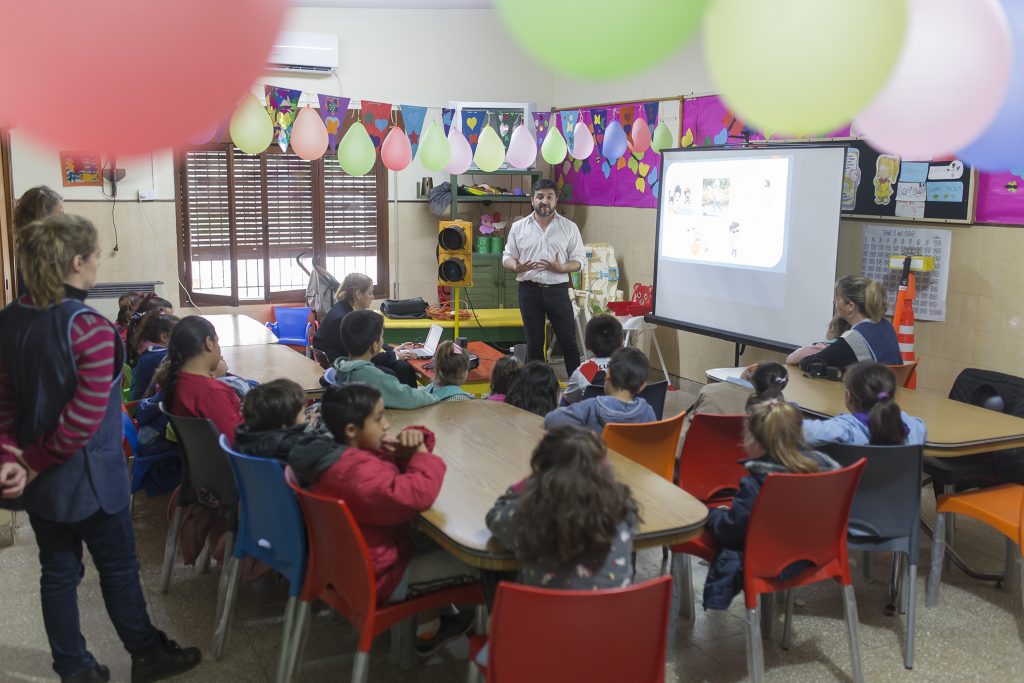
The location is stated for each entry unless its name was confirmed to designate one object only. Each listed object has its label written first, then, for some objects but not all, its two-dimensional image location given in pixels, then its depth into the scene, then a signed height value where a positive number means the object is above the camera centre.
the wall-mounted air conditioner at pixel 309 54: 7.74 +1.29
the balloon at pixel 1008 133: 2.26 +0.24
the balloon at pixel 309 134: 5.39 +0.43
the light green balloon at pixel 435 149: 5.61 +0.37
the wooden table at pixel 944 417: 3.13 -0.72
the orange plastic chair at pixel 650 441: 3.05 -0.75
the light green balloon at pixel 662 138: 6.43 +0.54
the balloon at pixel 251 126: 4.91 +0.43
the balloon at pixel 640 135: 6.58 +0.57
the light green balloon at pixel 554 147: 6.40 +0.46
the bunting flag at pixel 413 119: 6.79 +0.67
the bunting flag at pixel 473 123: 7.86 +0.75
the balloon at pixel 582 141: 6.68 +0.53
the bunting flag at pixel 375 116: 6.98 +0.72
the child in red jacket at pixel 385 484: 2.29 -0.68
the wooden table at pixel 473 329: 7.36 -0.94
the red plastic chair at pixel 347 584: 2.23 -0.95
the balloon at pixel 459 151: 6.08 +0.40
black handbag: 7.62 -0.80
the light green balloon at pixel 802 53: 1.67 +0.31
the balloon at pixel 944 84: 2.04 +0.32
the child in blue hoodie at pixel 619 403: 3.14 -0.64
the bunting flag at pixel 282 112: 6.86 +0.72
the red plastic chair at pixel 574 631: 1.80 -0.82
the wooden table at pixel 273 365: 3.96 -0.72
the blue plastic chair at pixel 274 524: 2.45 -0.87
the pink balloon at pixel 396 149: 5.91 +0.39
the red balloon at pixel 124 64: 1.20 +0.19
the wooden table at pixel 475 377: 5.11 -0.91
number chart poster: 5.10 -0.21
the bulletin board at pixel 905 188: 4.96 +0.18
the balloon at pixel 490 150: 5.84 +0.39
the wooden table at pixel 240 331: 5.07 -0.72
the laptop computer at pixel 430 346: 5.27 -0.77
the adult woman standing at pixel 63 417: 2.35 -0.55
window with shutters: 7.88 -0.14
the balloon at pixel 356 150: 5.32 +0.34
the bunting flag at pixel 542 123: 8.23 +0.80
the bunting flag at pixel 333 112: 6.71 +0.71
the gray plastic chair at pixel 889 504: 2.83 -0.88
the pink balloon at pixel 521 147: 6.31 +0.44
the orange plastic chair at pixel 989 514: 3.15 -1.00
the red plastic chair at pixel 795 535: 2.53 -0.88
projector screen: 5.27 -0.15
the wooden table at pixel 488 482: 2.17 -0.73
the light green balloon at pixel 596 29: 1.50 +0.30
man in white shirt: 6.27 -0.34
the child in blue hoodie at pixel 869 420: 2.94 -0.64
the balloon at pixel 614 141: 6.74 +0.54
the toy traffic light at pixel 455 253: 6.56 -0.29
